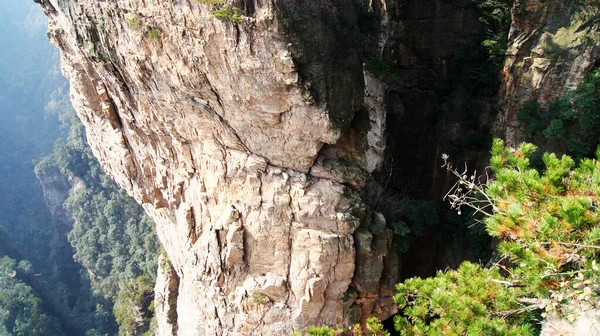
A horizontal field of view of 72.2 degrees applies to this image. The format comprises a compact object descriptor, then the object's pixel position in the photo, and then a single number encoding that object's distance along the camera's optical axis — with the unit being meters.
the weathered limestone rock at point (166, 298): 17.53
